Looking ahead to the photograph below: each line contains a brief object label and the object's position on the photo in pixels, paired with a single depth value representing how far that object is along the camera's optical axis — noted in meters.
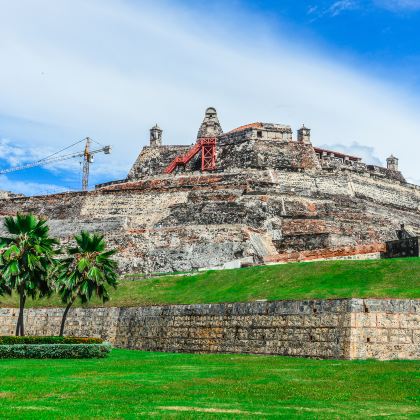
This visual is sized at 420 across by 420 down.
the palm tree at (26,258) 30.19
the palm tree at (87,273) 31.52
